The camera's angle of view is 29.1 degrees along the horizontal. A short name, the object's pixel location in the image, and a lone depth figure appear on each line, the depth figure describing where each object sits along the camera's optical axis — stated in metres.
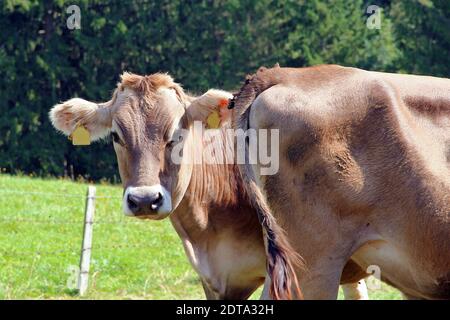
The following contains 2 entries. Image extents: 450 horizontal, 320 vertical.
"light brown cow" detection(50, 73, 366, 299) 5.96
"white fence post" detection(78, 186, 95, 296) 10.74
